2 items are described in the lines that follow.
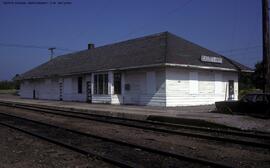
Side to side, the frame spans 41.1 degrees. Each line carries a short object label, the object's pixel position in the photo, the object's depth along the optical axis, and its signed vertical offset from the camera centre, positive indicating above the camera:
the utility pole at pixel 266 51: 20.72 +2.32
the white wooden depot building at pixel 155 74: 27.22 +1.49
